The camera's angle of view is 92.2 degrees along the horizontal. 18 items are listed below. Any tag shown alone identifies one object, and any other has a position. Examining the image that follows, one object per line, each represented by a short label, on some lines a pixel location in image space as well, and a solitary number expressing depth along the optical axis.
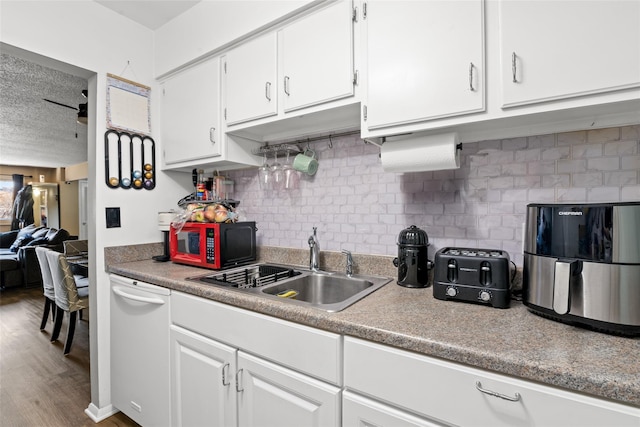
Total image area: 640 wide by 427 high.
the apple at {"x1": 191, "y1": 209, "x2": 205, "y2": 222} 1.83
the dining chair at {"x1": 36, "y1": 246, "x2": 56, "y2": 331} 2.83
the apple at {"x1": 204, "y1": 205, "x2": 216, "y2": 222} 1.80
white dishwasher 1.52
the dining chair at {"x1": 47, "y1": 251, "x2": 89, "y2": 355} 2.55
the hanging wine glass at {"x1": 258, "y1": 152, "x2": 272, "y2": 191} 1.92
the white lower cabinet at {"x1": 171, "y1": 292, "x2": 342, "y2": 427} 0.98
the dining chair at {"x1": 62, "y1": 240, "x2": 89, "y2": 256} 3.66
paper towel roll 1.18
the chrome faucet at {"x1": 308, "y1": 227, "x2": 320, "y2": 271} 1.67
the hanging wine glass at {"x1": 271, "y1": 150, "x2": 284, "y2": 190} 1.89
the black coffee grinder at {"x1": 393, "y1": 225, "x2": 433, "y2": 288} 1.29
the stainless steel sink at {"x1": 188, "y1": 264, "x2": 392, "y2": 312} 1.43
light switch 1.88
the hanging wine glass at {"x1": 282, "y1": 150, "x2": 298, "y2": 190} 1.86
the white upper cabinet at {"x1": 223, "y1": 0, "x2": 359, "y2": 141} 1.32
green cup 1.74
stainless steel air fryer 0.78
